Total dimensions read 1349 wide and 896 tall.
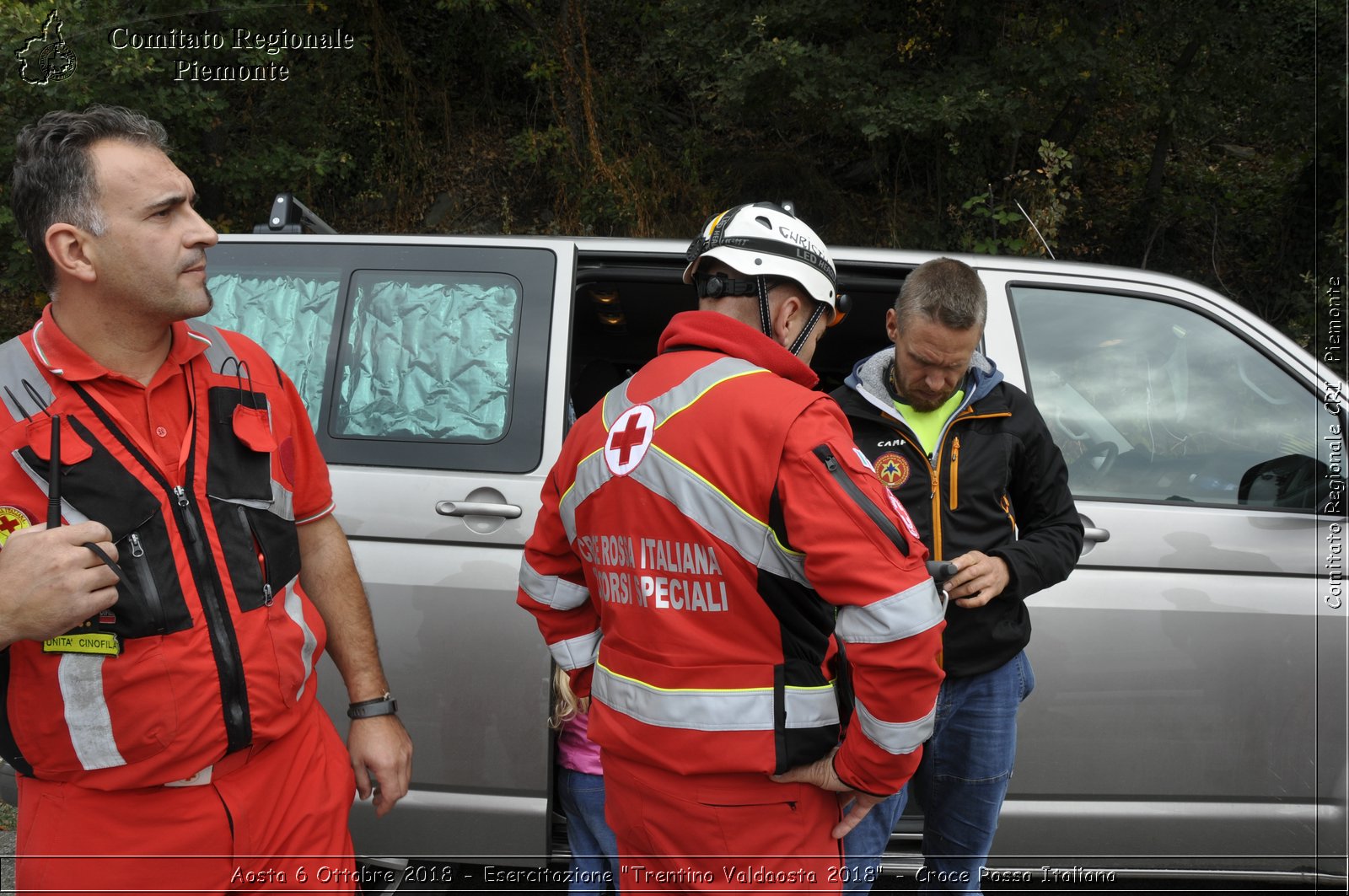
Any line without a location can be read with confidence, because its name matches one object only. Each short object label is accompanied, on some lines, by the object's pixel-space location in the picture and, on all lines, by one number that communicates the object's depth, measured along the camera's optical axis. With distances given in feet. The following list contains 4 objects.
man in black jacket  8.38
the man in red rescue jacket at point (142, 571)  5.47
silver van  9.76
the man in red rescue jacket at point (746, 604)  5.39
